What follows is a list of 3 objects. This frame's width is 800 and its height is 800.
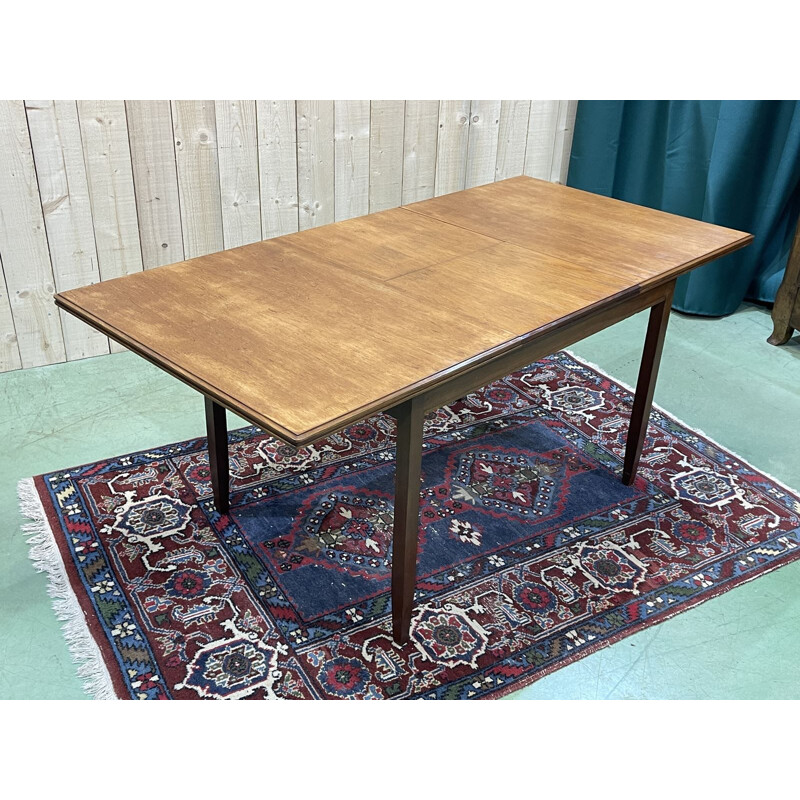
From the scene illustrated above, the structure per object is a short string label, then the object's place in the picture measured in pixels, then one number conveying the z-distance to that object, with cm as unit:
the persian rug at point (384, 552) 214
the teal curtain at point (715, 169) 365
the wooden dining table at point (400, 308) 179
